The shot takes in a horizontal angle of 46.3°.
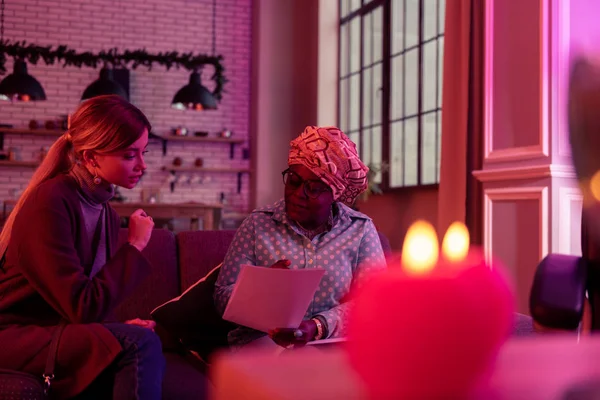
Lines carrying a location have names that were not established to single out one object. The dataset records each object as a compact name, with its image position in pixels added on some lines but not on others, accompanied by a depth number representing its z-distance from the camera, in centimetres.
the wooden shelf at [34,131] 790
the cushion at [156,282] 217
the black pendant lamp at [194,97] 717
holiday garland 755
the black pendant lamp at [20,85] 680
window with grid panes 569
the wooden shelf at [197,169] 837
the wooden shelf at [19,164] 781
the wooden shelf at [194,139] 835
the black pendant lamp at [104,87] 718
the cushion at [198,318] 200
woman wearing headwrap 201
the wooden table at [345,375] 41
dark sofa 216
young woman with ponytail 155
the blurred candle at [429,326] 36
